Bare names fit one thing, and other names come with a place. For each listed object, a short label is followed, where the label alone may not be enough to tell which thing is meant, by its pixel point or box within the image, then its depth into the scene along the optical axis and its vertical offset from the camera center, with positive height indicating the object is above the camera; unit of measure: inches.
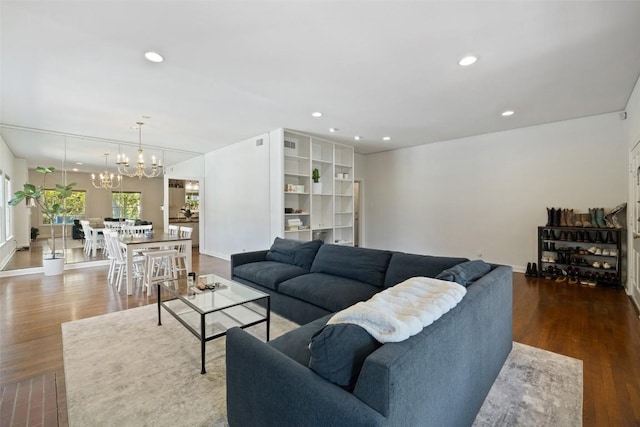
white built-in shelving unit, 226.7 +17.7
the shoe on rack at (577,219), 184.4 -6.3
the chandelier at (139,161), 195.5 +36.7
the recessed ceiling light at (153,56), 107.5 +60.2
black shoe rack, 171.9 -29.8
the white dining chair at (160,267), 159.3 -35.7
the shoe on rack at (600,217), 175.8 -4.4
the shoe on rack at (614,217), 171.6 -4.4
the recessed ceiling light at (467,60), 110.9 +60.3
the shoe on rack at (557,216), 191.2 -4.0
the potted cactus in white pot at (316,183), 238.2 +23.6
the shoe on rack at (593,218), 177.5 -5.1
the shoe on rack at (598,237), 176.7 -17.1
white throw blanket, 43.8 -17.7
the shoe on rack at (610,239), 172.4 -17.9
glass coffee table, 91.0 -31.7
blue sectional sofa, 36.8 -25.9
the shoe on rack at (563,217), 188.7 -4.7
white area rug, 66.9 -48.7
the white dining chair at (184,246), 186.7 -23.5
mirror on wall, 228.2 +23.6
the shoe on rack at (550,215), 191.2 -3.4
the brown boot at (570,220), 186.5 -6.6
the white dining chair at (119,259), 165.3 -29.7
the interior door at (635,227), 139.3 -9.1
